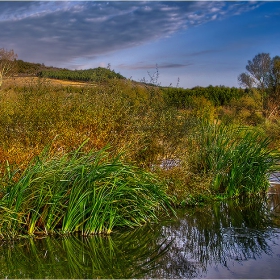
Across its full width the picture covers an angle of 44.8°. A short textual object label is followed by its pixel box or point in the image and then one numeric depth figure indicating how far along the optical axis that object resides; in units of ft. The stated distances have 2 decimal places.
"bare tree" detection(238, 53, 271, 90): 78.38
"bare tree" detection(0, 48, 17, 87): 83.31
